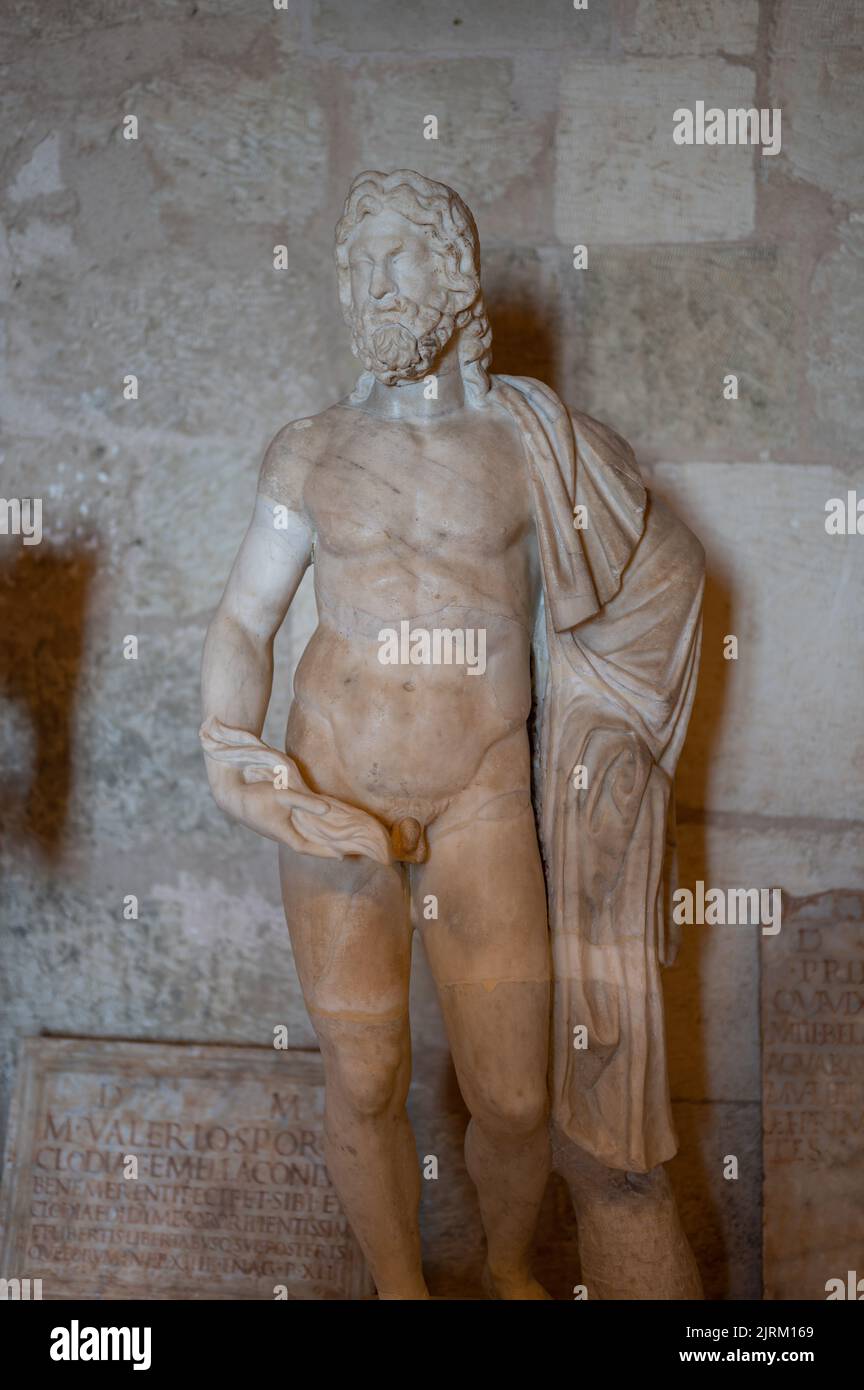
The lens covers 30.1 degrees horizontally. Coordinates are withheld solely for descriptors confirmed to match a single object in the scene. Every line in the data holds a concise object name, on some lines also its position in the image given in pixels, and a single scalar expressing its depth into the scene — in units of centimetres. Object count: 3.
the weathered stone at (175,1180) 334
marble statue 261
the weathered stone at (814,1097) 329
